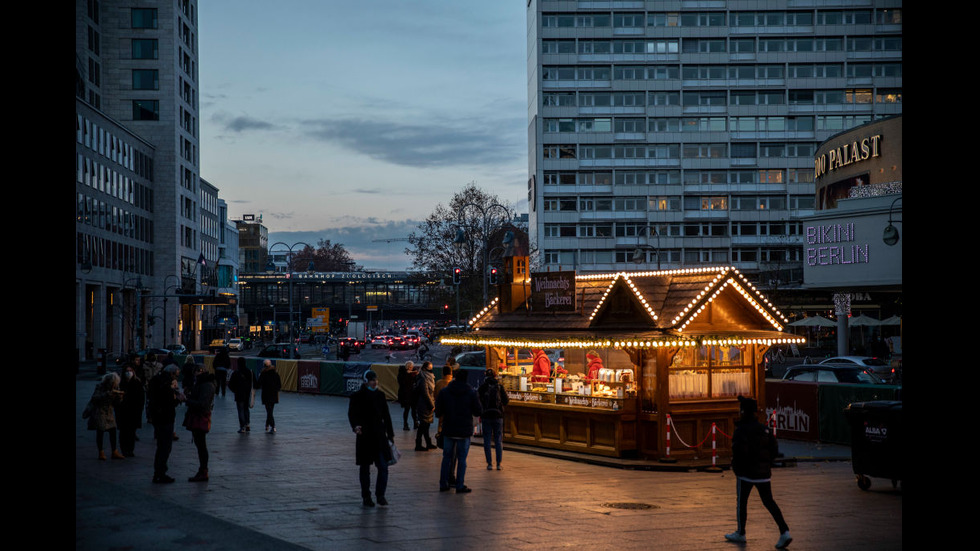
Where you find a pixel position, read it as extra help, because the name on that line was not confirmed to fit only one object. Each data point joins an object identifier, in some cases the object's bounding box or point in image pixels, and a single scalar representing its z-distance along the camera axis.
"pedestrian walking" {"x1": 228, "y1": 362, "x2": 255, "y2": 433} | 24.09
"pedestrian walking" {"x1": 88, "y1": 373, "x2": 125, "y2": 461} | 18.47
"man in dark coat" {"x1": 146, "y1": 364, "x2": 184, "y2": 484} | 15.84
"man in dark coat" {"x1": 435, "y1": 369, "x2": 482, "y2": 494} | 14.82
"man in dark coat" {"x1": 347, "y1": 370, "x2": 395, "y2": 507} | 13.50
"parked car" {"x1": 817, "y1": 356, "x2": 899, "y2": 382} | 35.12
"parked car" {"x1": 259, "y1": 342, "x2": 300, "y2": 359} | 60.47
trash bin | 14.90
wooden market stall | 19.00
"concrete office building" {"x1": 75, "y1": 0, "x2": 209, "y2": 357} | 79.12
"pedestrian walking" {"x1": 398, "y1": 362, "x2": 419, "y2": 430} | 23.17
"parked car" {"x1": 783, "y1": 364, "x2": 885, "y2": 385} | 26.73
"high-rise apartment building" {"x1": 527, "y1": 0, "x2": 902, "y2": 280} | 96.06
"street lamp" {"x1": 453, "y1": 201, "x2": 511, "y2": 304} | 63.09
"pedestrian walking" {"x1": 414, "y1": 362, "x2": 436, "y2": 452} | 20.16
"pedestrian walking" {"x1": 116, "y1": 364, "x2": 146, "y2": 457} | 19.23
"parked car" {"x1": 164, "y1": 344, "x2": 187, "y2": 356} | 68.69
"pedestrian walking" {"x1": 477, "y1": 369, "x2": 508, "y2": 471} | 17.91
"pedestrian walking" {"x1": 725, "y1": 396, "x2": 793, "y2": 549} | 11.28
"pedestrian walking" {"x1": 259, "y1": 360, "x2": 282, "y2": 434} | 24.28
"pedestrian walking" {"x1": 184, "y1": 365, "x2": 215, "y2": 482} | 15.80
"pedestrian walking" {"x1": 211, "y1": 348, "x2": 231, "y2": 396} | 33.62
